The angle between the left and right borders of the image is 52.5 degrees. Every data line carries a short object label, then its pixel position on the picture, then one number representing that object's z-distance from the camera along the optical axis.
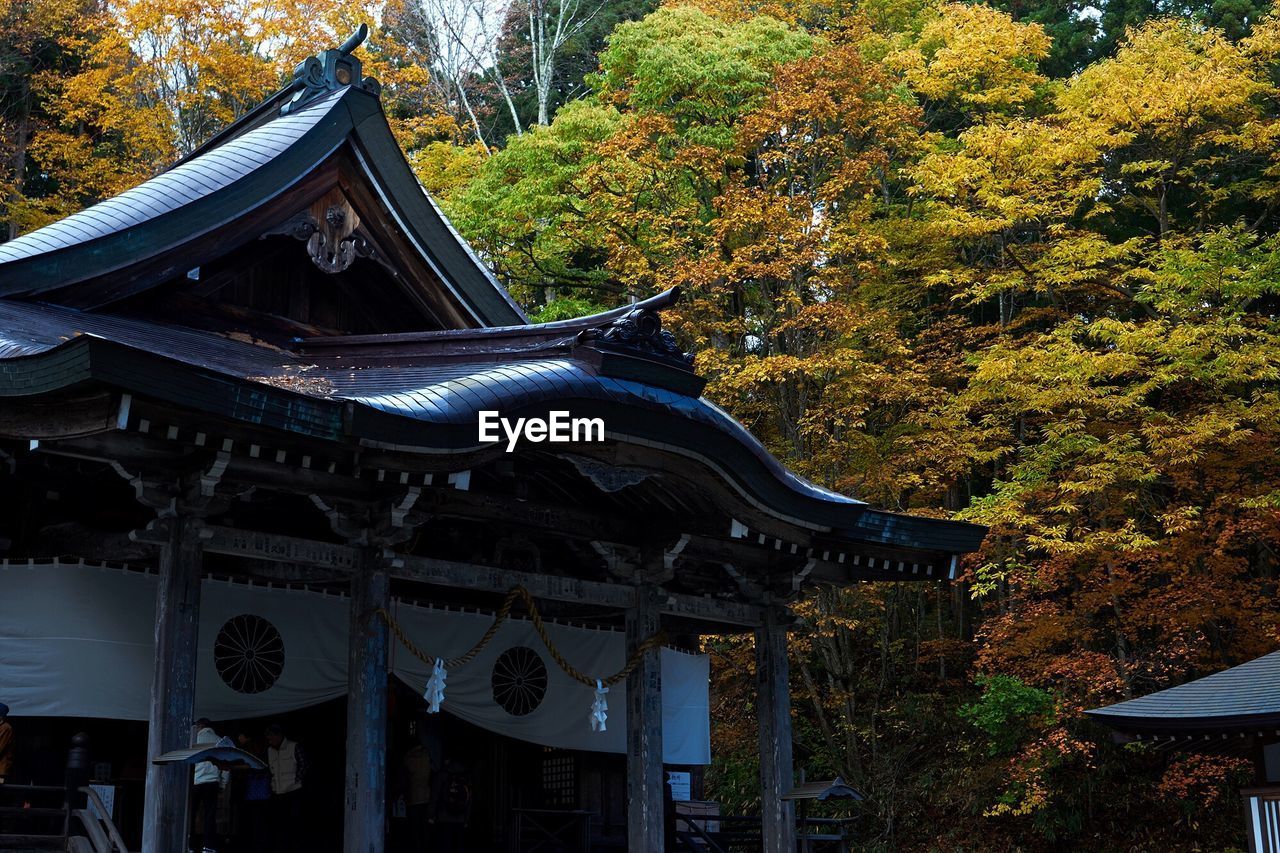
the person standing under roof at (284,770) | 10.57
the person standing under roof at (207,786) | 9.38
